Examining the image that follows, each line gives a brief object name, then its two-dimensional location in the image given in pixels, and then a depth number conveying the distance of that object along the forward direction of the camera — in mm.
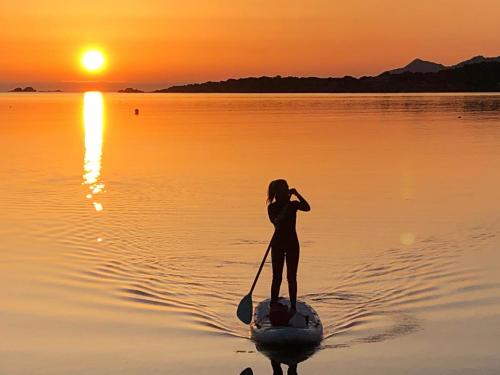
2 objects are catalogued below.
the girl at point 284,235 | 13375
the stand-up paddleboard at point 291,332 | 13281
